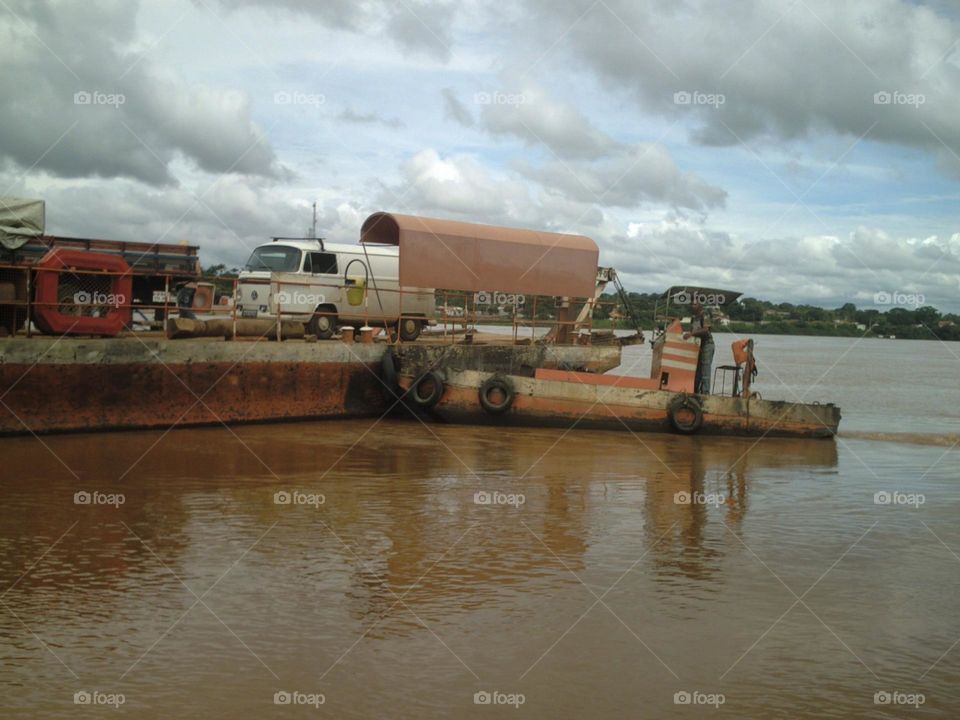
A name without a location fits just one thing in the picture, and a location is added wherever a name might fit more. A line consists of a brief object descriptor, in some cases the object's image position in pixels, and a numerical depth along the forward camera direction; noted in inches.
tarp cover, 584.4
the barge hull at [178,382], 532.5
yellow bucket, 746.2
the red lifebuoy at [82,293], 570.3
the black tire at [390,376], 681.0
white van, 717.9
